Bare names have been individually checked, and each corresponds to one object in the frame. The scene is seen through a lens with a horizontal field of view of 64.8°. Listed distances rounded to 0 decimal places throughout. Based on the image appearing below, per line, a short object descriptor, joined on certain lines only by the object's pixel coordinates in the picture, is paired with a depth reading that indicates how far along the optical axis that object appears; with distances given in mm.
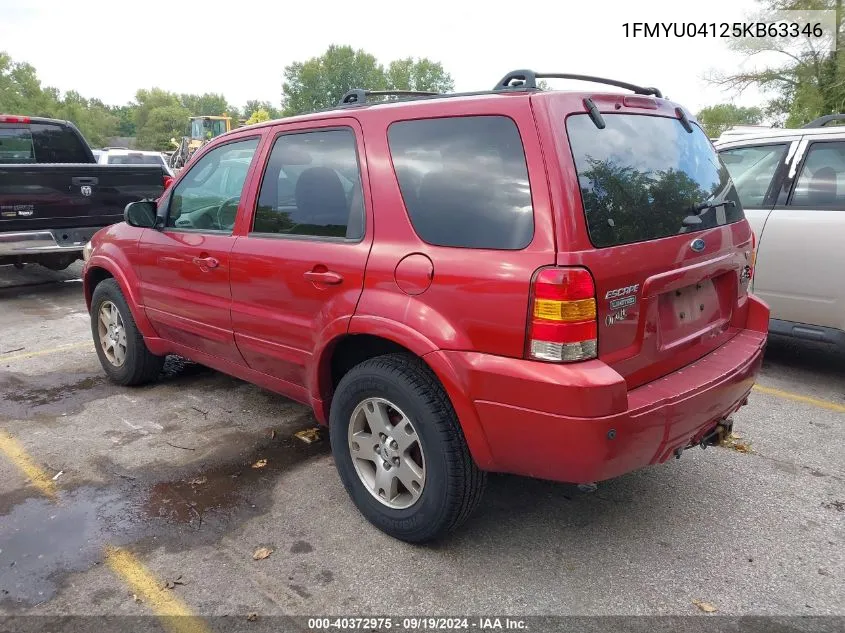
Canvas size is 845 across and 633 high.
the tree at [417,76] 108250
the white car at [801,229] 4773
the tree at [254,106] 124850
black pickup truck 7266
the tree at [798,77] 27531
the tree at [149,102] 137375
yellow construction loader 40094
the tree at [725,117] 38125
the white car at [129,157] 19922
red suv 2428
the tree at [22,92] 61816
